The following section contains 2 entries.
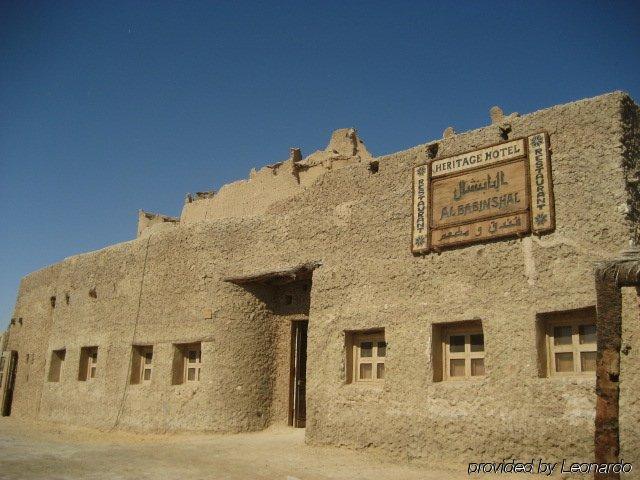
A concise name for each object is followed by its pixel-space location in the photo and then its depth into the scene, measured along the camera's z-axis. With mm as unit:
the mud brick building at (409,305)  6684
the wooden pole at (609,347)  4602
